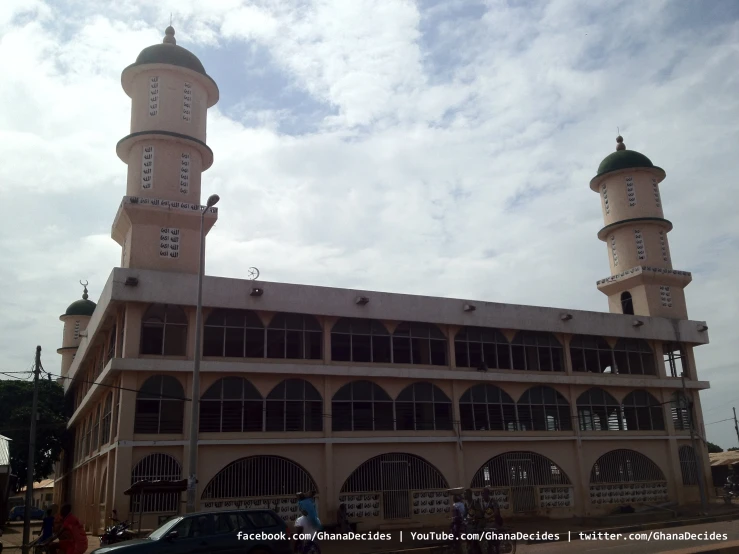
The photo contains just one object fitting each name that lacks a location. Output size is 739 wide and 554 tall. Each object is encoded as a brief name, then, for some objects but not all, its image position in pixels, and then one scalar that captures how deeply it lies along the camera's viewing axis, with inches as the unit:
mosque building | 855.1
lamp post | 613.9
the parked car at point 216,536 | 462.9
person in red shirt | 458.0
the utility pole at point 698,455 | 1038.4
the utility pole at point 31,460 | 823.0
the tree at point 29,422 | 1365.7
